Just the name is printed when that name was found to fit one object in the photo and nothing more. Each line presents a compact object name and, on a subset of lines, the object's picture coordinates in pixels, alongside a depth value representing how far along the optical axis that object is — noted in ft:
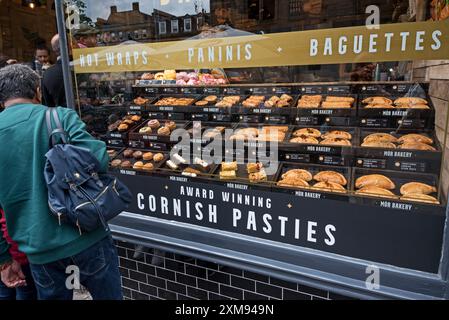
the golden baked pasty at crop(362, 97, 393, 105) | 8.56
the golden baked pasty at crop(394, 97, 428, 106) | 8.14
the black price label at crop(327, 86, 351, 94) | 9.22
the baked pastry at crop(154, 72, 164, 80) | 10.85
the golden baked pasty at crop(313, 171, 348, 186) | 8.13
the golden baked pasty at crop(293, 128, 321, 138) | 9.05
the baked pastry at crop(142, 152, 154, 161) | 10.76
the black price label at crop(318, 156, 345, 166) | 8.49
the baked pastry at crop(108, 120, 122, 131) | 11.51
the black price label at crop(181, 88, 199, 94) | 10.80
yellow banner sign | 6.74
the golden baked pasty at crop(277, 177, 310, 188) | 8.33
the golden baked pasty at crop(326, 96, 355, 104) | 9.10
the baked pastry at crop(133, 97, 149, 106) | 11.52
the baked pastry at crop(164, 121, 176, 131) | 10.83
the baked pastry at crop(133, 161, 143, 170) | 10.54
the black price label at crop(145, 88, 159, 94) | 11.43
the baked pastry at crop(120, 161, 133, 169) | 10.78
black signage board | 6.97
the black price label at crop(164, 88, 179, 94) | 11.21
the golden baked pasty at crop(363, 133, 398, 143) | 8.13
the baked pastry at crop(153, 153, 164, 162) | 10.58
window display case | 7.22
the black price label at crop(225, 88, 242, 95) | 10.30
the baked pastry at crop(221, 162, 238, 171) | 9.39
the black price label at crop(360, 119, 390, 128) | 8.43
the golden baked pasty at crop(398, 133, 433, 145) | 7.69
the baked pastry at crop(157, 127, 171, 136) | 10.66
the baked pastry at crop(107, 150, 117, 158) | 11.30
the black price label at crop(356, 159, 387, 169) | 7.94
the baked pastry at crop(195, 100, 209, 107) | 10.53
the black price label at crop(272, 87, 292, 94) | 9.91
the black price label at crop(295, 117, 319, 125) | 9.23
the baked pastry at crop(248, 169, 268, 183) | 8.79
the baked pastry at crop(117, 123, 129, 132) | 11.33
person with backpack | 5.97
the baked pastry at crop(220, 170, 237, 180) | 9.15
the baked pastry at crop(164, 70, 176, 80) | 10.64
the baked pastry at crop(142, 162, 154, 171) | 10.38
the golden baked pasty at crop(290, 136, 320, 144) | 8.78
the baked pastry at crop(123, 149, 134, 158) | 11.05
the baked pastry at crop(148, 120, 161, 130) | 11.06
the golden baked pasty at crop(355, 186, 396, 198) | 7.39
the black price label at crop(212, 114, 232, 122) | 10.22
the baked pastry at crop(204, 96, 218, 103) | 10.54
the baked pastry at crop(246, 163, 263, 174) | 9.09
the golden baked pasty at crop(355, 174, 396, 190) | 7.72
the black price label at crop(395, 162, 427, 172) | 7.50
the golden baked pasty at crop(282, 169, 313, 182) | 8.56
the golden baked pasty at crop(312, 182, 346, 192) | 7.89
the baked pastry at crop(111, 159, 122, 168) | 10.98
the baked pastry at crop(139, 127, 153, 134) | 10.90
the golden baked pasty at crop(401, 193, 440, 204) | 7.00
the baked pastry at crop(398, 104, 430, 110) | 7.96
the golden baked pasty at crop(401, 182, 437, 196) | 7.24
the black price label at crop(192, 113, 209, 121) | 10.47
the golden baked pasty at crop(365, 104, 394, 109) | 8.39
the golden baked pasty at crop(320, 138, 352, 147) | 8.48
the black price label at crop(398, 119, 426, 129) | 7.99
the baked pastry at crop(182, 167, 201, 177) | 9.70
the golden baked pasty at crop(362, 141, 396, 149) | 7.93
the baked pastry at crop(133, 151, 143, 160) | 10.91
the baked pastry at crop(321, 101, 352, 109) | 8.94
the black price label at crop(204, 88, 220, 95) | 10.51
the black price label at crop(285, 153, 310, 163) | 8.82
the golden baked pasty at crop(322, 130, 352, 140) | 8.70
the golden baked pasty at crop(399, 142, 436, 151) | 7.45
